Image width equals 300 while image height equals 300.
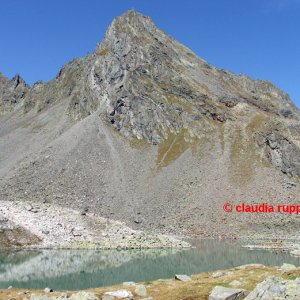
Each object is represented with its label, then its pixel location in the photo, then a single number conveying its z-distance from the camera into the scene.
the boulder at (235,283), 31.97
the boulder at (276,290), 22.72
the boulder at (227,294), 26.16
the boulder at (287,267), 39.79
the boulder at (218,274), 40.15
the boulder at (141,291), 31.83
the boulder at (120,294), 30.81
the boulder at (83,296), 29.53
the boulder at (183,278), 38.69
